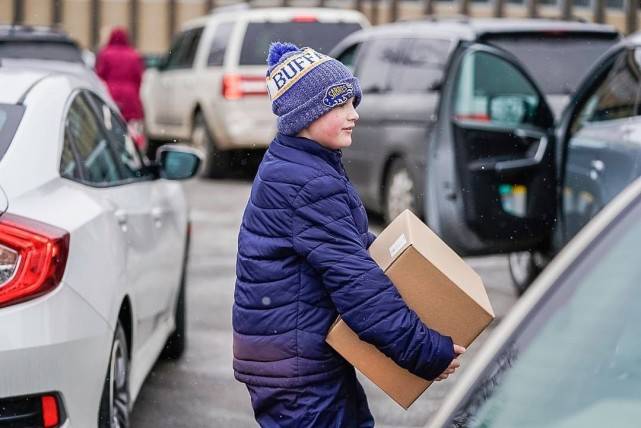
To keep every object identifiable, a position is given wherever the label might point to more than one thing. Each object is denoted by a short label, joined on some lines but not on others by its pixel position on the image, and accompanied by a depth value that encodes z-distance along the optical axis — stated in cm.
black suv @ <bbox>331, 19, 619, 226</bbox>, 912
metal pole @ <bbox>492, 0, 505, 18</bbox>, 4459
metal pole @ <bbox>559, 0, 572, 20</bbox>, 4474
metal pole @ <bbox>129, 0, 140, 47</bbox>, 4509
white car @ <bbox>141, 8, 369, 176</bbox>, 1692
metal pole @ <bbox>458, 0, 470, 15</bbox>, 4528
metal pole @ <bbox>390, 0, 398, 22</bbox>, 4494
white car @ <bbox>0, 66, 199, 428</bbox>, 425
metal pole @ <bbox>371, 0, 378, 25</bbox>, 4528
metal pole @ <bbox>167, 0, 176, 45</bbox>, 4509
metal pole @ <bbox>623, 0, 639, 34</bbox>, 4303
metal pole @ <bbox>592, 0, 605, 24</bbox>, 4438
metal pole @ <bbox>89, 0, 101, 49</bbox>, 4459
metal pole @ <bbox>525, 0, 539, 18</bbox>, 4459
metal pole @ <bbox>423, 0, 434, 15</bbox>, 4544
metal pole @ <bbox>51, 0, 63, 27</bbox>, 4469
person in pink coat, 1617
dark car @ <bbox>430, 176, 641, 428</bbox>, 259
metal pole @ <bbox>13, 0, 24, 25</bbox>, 4494
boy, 358
